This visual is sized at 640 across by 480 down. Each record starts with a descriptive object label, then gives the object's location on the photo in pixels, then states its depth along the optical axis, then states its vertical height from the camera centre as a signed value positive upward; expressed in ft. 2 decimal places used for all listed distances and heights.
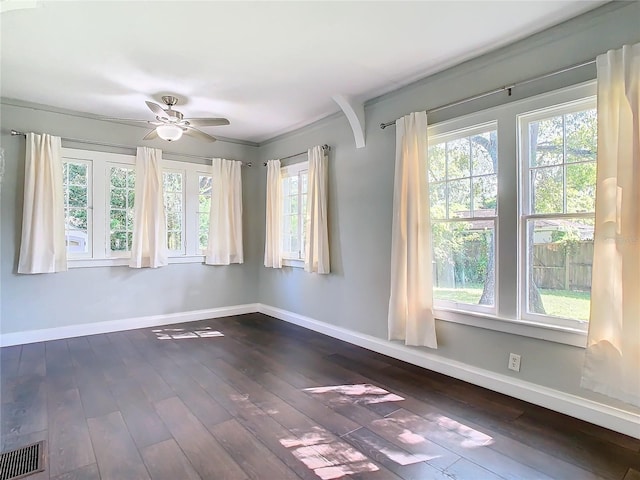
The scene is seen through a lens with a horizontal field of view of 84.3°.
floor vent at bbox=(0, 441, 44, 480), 5.88 -3.91
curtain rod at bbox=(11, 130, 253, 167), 12.58 +3.86
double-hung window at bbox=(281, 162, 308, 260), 15.83 +1.42
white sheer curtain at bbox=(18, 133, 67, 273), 12.55 +1.06
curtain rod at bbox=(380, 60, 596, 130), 7.60 +3.80
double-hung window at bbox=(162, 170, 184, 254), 15.98 +1.51
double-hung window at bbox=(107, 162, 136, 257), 14.52 +1.34
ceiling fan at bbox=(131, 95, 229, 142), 11.32 +3.82
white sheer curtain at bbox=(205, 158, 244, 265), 16.74 +1.29
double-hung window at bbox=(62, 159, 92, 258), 13.71 +1.28
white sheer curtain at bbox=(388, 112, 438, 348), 10.05 -0.04
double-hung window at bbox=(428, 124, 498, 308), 9.29 +0.77
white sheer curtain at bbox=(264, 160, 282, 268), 16.49 +1.19
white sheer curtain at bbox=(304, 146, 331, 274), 13.74 +1.00
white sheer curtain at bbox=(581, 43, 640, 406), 6.57 +0.09
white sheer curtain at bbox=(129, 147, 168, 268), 14.62 +1.10
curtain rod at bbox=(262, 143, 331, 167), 14.10 +3.84
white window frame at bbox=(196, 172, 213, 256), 16.61 +1.36
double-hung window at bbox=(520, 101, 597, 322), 7.71 +0.81
